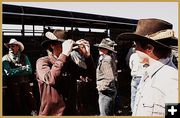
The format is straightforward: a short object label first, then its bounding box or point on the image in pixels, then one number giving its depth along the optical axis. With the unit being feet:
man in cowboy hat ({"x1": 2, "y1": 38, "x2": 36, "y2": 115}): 21.50
